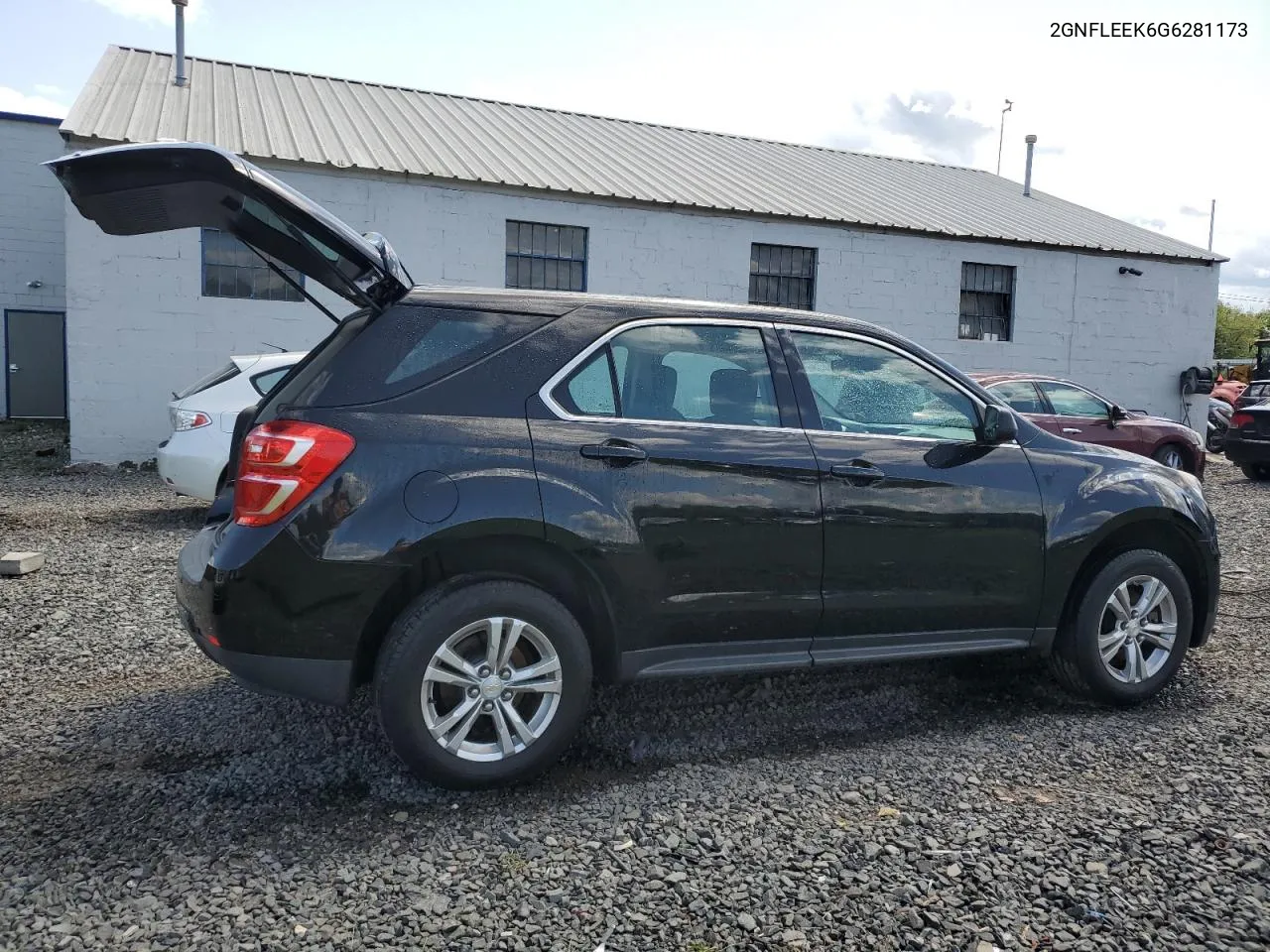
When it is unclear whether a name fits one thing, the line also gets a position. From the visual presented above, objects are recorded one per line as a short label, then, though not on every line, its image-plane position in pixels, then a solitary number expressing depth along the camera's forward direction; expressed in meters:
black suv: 3.28
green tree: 86.69
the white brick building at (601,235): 13.45
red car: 11.12
